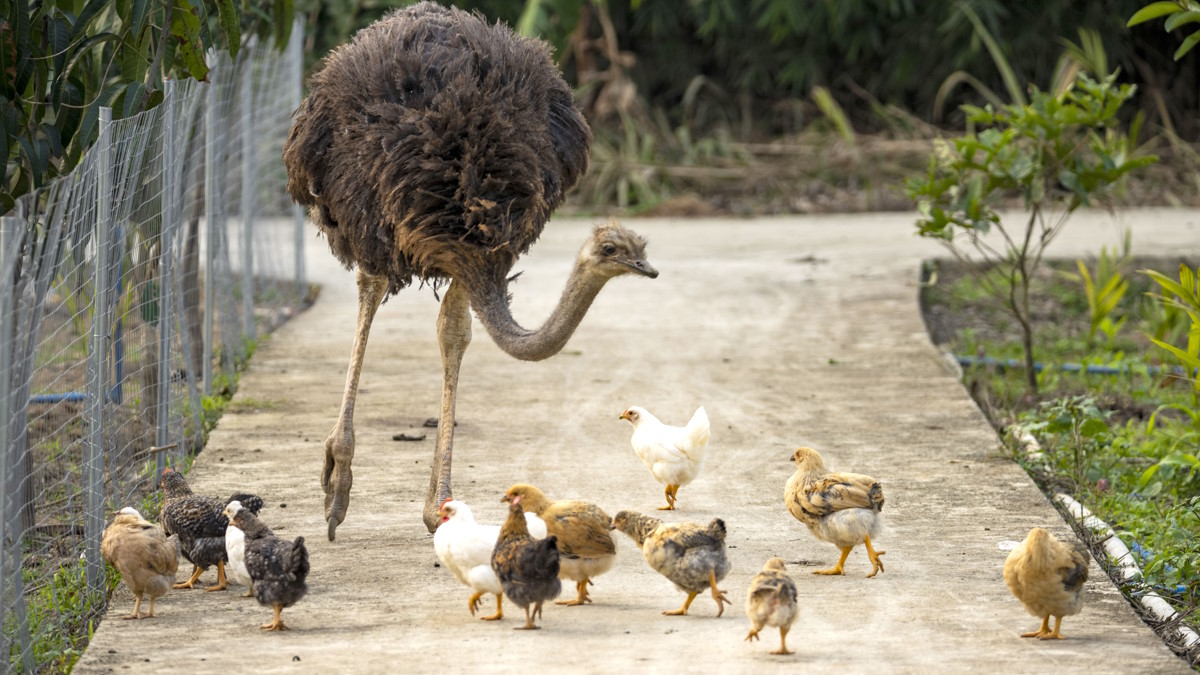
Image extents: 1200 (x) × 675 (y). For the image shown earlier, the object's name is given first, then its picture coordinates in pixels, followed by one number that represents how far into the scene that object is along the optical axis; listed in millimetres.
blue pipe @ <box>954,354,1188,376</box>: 18172
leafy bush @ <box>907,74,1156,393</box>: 16687
